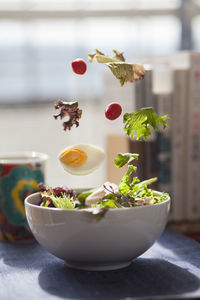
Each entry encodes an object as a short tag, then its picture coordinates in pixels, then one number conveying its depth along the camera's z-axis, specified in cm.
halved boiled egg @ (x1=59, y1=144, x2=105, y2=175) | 75
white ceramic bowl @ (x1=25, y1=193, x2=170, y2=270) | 69
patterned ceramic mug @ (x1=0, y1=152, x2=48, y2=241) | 91
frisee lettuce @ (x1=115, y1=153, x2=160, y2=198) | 75
